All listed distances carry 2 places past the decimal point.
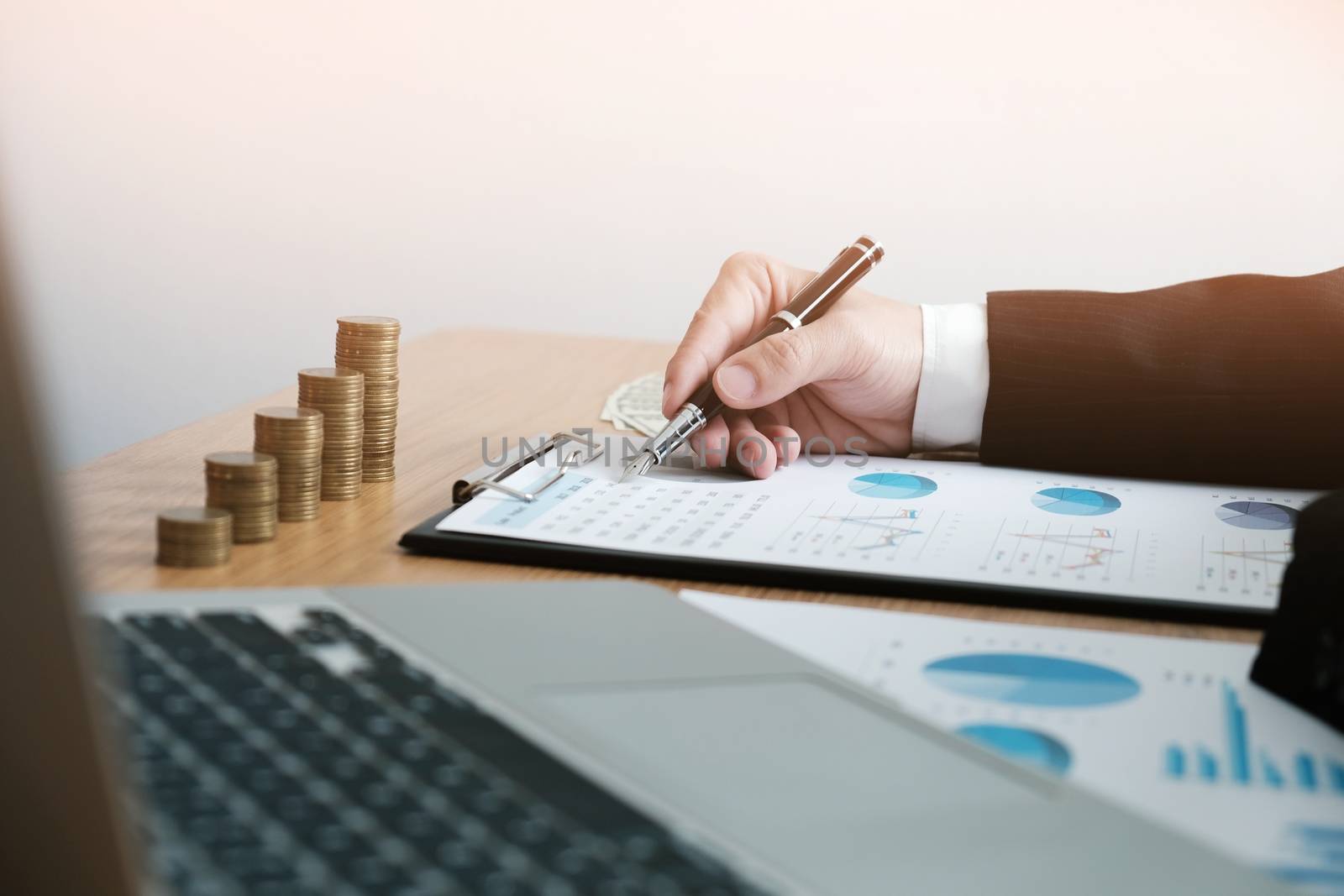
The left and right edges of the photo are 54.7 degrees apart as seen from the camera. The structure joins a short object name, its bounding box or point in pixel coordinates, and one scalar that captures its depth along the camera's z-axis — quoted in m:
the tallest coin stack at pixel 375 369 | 0.87
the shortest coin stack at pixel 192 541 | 0.69
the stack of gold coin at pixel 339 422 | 0.82
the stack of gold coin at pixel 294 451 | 0.78
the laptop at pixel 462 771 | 0.33
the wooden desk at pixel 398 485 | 0.69
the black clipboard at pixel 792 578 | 0.67
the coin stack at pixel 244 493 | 0.74
